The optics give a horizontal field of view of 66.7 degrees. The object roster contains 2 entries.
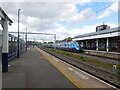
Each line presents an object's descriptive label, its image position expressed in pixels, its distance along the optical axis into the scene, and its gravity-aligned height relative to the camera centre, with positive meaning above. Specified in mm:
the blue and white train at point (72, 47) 21923 -732
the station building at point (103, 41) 19898 +914
